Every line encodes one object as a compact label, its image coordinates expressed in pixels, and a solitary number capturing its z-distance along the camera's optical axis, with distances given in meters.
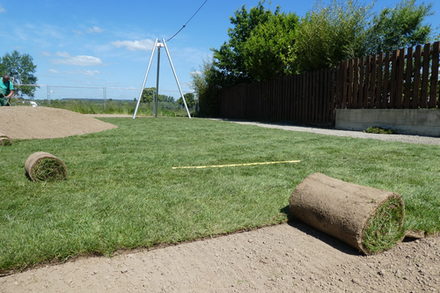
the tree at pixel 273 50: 17.41
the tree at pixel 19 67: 73.06
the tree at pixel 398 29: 15.58
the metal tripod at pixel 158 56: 18.20
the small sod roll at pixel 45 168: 3.77
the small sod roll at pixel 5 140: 6.96
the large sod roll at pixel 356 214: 2.19
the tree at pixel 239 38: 22.72
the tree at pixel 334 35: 13.84
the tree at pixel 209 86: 24.33
